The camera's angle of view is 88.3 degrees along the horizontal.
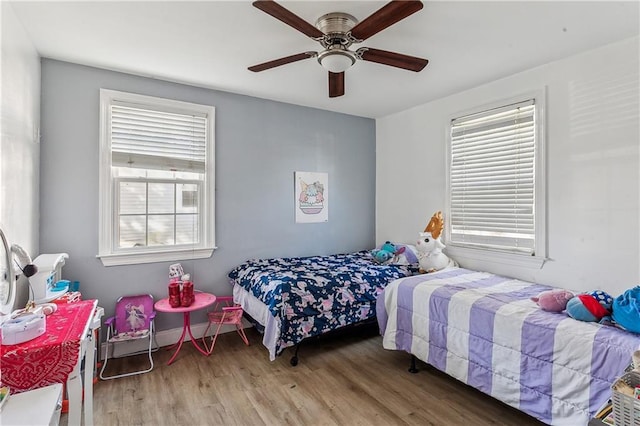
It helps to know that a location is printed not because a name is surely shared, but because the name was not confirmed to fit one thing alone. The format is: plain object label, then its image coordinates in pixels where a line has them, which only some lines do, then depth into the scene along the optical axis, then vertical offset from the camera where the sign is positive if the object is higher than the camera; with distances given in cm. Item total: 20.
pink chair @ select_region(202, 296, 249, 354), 309 -100
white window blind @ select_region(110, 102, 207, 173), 299 +71
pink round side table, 279 -82
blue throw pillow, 170 -51
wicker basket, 106 -64
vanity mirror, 153 -33
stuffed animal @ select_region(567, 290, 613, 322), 188 -54
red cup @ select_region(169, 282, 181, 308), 284 -71
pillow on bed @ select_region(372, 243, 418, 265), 367 -49
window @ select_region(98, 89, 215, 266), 294 +32
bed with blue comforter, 264 -70
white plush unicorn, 328 -38
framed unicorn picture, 396 +20
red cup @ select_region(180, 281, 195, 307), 286 -72
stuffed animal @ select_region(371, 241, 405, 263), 370 -45
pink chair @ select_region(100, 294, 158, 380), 276 -98
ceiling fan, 162 +102
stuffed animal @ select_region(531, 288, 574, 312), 205 -54
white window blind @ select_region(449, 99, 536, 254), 295 +34
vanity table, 132 -62
